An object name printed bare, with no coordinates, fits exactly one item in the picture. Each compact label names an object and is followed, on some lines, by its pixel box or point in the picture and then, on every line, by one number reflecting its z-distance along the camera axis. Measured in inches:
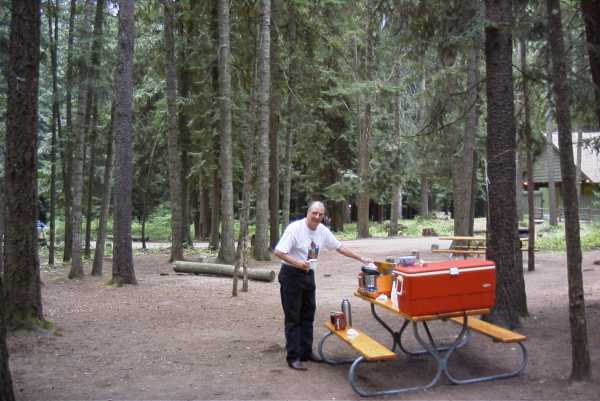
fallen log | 543.8
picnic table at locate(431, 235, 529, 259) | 601.0
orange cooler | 214.5
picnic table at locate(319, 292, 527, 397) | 215.2
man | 246.2
